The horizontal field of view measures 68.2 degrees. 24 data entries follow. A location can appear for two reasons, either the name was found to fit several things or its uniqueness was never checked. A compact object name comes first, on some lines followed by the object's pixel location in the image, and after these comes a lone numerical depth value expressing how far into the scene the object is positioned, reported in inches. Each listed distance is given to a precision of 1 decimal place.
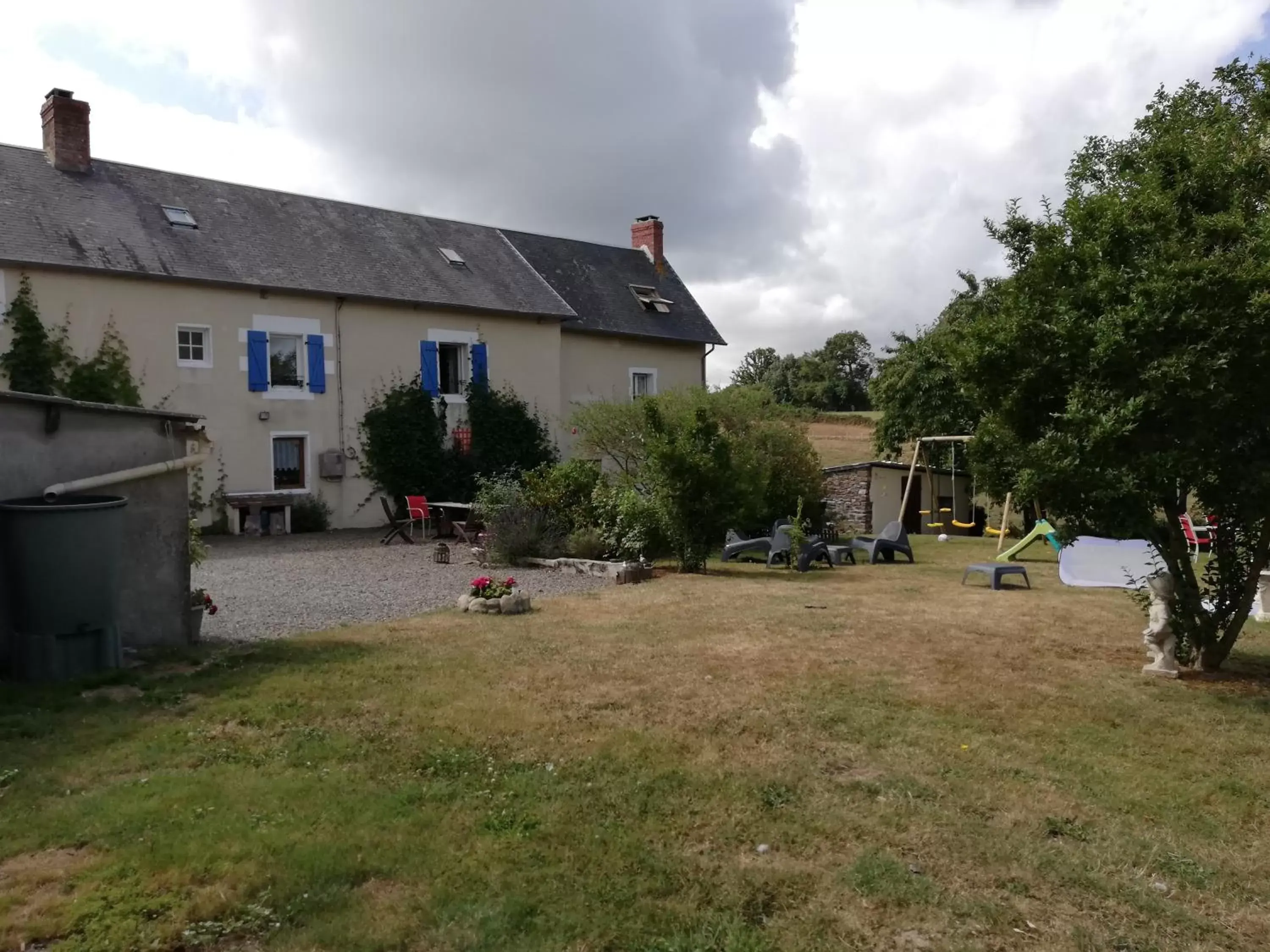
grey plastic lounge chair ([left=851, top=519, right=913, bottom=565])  582.9
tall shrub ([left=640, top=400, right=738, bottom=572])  492.4
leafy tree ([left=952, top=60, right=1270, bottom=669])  231.0
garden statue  263.6
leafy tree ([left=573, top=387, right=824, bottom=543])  695.1
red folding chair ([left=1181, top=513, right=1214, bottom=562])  521.7
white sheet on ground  486.6
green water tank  225.1
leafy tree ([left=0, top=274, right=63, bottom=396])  605.9
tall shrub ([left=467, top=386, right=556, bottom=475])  824.9
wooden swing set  795.4
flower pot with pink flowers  351.6
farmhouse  652.1
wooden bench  685.9
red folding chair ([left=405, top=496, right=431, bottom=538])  662.5
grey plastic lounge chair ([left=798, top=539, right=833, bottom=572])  529.6
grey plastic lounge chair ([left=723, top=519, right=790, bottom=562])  565.9
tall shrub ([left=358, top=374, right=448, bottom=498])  771.4
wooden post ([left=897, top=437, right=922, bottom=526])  785.6
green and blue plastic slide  602.2
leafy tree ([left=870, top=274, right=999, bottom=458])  908.6
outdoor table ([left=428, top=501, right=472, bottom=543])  615.2
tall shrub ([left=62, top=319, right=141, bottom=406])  625.6
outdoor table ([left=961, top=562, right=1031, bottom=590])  468.4
